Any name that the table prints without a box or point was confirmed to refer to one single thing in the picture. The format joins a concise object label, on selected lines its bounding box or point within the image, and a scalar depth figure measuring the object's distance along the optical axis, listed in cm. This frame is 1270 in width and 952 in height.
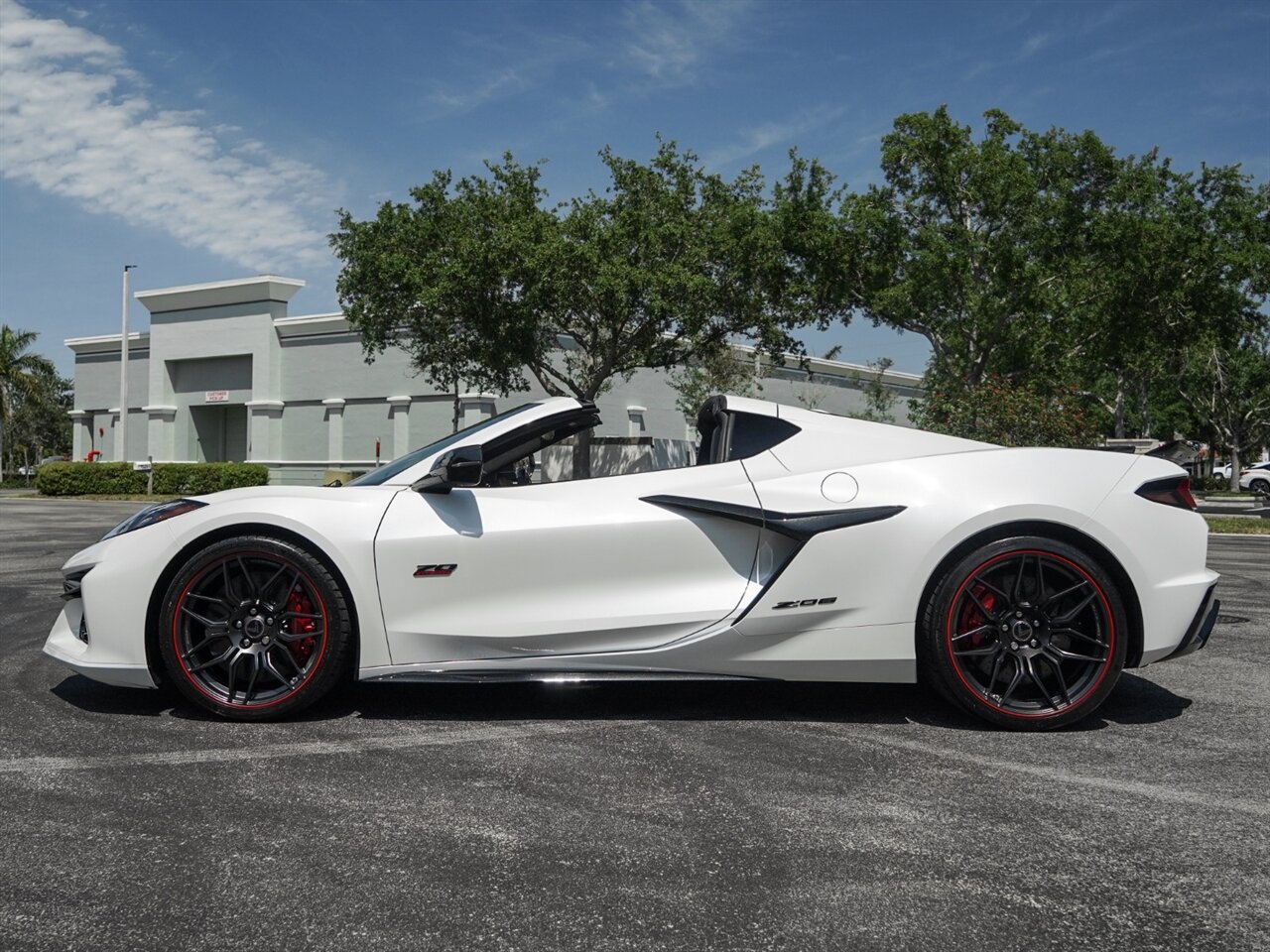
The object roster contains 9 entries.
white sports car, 414
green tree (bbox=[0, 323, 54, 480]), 5284
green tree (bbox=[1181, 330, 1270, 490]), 5097
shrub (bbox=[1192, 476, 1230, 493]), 5527
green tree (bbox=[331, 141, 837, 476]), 2392
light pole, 4262
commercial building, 4156
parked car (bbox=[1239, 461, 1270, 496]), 4528
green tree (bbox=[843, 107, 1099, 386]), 2648
